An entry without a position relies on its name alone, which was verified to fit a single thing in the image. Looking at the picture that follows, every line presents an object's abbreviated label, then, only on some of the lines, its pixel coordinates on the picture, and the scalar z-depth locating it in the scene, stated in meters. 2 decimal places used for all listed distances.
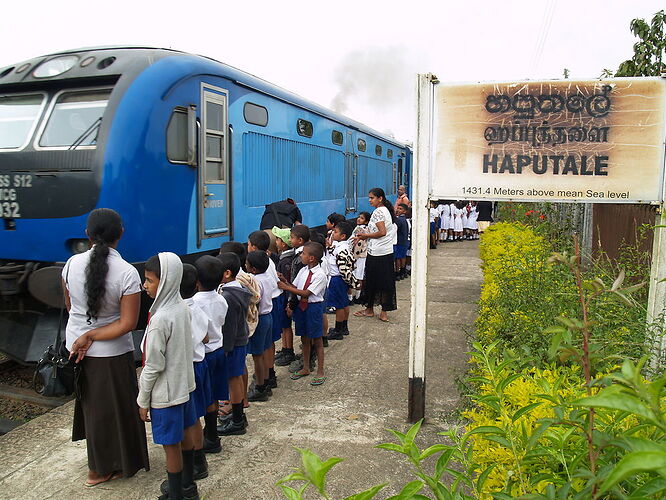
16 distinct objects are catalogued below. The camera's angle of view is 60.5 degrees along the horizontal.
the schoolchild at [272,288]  4.72
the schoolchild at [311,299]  4.97
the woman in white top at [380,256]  7.00
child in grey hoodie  3.00
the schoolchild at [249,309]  4.26
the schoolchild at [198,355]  3.36
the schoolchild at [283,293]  5.18
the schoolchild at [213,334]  3.62
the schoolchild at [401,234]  9.65
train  5.01
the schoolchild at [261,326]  4.56
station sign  3.60
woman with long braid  3.29
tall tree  7.45
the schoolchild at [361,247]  7.25
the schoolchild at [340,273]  6.30
